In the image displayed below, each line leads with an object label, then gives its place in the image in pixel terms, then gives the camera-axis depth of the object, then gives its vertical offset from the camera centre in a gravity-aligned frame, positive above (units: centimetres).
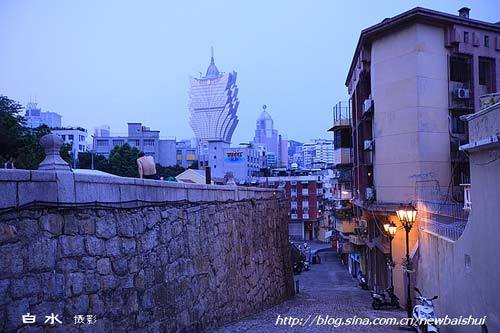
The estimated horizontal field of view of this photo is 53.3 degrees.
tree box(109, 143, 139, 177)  3947 +149
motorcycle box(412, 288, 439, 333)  977 -291
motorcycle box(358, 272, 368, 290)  2888 -636
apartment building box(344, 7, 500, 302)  2091 +341
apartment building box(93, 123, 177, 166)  7738 +589
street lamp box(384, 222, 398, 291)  1579 -173
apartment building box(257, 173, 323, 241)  7512 -359
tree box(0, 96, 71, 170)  1486 +133
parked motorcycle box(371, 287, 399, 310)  1730 -453
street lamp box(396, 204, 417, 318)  1343 -119
